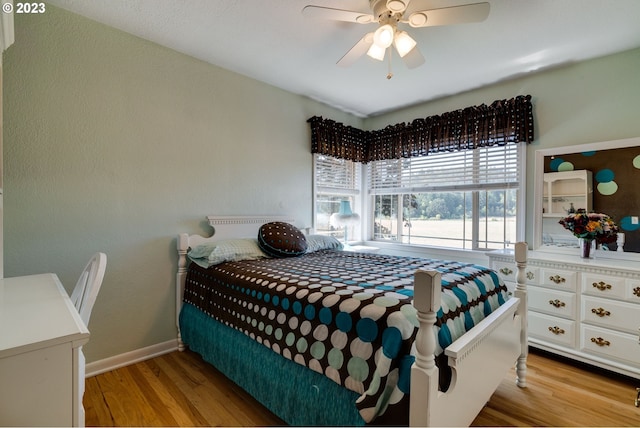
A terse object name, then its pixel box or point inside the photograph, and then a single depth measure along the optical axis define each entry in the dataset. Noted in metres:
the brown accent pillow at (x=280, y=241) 2.52
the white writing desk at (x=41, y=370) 0.76
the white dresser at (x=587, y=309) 2.04
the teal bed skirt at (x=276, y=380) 1.28
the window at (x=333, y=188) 3.67
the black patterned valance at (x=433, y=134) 2.85
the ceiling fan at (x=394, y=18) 1.56
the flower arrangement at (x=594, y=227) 2.34
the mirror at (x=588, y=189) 2.36
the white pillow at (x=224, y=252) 2.27
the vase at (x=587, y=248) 2.41
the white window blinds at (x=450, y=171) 3.03
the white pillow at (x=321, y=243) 2.83
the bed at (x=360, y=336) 1.10
